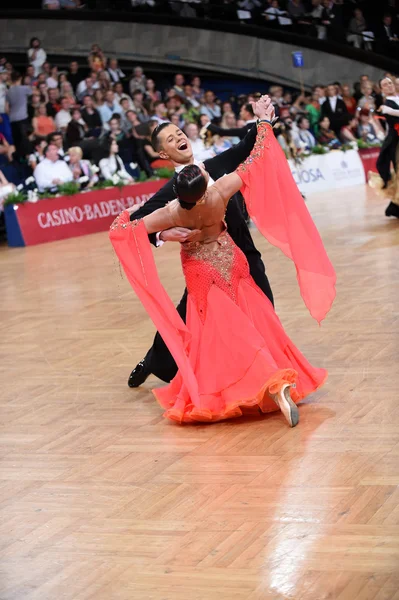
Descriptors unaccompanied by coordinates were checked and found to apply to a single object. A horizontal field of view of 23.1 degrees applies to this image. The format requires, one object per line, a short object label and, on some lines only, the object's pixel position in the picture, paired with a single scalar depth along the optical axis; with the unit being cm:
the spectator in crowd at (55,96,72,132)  1430
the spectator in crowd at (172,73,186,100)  1686
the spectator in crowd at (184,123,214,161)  1448
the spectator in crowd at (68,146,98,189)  1335
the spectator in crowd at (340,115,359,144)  1773
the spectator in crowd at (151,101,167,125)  1528
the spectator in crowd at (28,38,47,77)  1588
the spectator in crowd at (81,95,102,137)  1462
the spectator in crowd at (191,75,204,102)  1728
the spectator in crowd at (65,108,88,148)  1403
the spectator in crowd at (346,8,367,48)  2161
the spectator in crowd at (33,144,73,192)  1305
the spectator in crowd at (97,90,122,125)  1498
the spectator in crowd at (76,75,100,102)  1563
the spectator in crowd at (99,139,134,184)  1391
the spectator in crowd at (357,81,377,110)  1853
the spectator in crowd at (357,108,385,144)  1806
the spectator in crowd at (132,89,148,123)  1549
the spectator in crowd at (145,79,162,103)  1620
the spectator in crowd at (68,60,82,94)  1667
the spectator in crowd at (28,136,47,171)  1323
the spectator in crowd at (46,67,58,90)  1523
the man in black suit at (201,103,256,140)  866
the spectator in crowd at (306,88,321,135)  1766
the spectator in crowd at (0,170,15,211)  1252
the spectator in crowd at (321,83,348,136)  1794
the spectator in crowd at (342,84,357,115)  1855
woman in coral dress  454
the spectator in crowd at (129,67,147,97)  1662
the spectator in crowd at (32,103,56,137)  1387
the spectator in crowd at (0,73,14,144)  1393
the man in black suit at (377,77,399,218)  1037
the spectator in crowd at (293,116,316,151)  1686
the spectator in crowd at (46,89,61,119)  1439
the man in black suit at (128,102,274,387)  457
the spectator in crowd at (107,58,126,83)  1667
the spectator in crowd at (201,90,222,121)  1654
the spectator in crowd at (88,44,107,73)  1647
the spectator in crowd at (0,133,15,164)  1329
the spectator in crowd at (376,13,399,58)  2125
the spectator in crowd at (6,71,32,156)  1416
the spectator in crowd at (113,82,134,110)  1520
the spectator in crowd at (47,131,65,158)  1329
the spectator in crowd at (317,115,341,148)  1742
